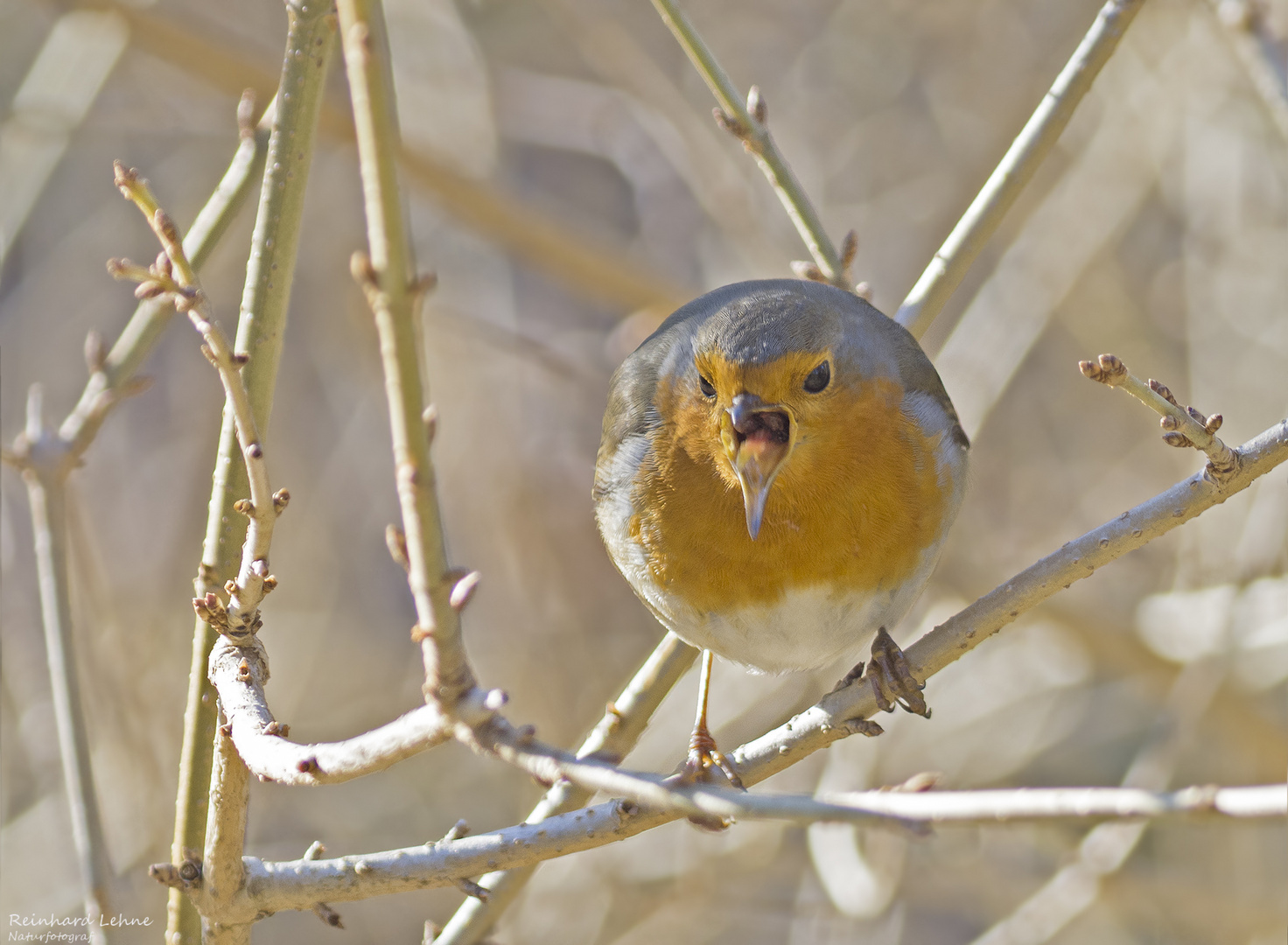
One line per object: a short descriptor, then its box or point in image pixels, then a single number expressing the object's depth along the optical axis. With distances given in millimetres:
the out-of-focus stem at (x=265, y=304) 4488
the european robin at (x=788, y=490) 5457
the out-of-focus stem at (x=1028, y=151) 6031
